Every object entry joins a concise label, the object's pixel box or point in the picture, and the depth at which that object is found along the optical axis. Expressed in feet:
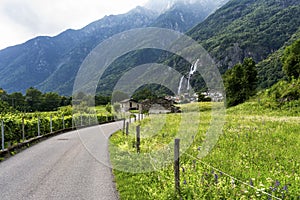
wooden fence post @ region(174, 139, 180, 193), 21.65
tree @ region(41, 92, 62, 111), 280.10
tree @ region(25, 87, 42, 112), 276.00
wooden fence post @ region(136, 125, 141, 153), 41.24
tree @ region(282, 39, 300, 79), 135.95
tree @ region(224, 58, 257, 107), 186.39
